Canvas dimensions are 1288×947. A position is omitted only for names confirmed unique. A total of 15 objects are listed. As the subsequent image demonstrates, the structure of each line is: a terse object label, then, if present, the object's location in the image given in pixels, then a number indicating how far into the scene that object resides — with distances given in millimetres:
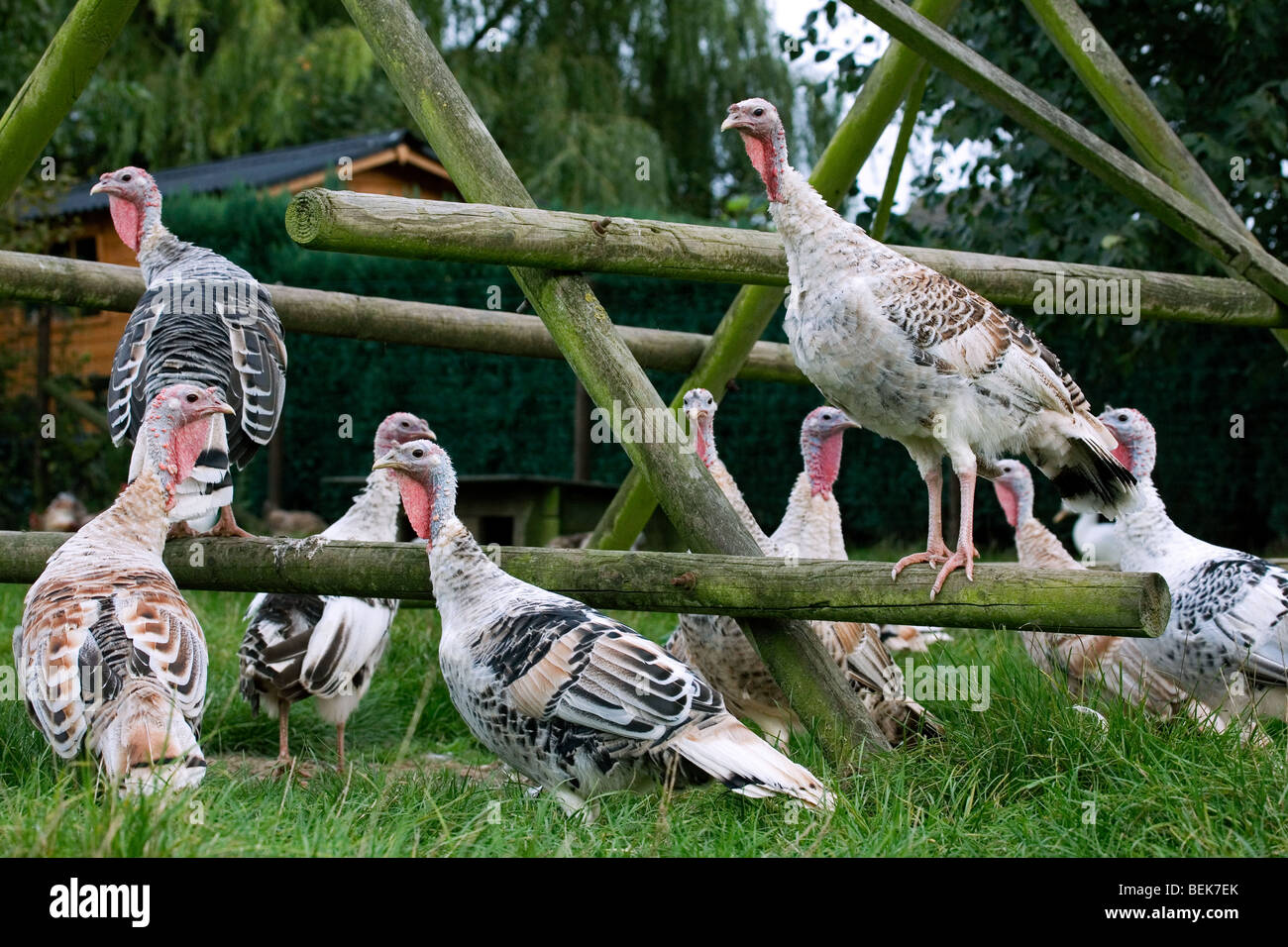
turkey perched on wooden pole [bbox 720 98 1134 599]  3336
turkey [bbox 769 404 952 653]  4949
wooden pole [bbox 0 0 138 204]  4520
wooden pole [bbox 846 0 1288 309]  4062
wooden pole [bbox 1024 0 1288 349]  4742
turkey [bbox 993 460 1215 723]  4164
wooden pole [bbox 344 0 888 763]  3506
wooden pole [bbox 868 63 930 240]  5469
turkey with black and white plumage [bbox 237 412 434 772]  4594
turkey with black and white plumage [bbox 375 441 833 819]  3178
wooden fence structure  3236
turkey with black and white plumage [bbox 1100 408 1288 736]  4129
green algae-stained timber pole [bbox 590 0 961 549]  4863
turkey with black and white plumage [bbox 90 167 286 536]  3934
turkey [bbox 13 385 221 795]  2980
